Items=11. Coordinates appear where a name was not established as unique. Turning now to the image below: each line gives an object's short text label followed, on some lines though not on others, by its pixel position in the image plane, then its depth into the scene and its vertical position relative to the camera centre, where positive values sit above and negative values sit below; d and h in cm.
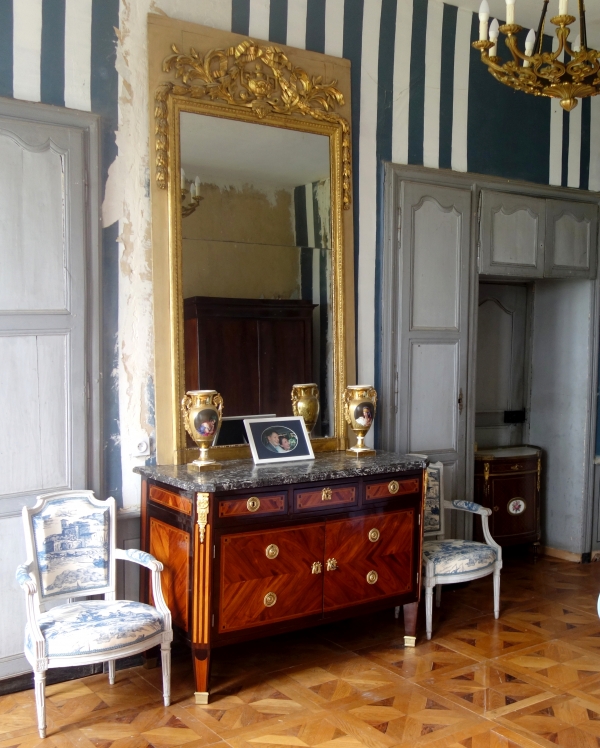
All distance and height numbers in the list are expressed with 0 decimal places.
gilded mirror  401 +55
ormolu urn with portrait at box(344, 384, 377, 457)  435 -44
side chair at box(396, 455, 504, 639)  434 -125
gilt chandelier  288 +102
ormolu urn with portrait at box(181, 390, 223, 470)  381 -44
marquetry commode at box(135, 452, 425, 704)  349 -102
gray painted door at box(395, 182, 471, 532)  491 +5
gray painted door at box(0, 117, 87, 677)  359 +1
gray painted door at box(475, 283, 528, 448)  604 -21
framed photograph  403 -56
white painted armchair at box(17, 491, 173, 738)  314 -119
